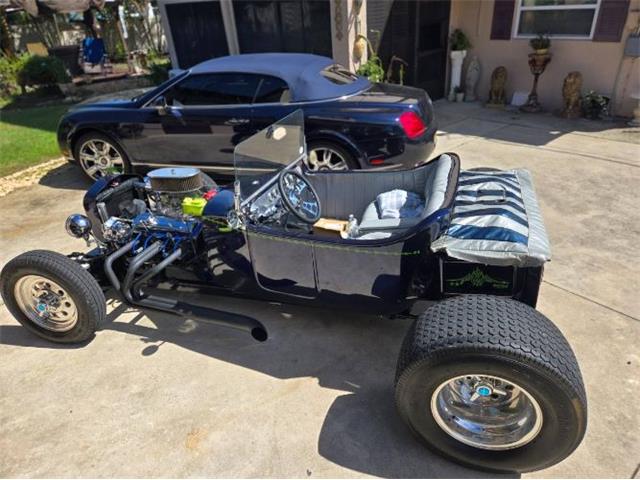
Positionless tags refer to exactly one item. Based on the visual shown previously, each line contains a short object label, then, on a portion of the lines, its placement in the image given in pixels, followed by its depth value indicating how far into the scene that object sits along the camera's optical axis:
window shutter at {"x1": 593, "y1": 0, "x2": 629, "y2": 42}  7.12
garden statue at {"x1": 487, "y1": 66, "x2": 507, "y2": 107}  8.70
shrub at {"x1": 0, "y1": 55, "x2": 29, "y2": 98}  11.65
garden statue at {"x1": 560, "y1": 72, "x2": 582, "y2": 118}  7.66
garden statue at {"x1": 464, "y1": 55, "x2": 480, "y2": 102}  9.19
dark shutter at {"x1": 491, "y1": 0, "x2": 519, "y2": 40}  8.37
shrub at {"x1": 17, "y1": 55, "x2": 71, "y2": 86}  11.42
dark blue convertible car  4.70
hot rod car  1.94
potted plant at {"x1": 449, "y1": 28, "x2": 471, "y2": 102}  9.02
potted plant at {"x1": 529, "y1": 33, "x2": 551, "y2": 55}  7.89
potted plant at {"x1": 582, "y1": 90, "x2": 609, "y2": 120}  7.54
